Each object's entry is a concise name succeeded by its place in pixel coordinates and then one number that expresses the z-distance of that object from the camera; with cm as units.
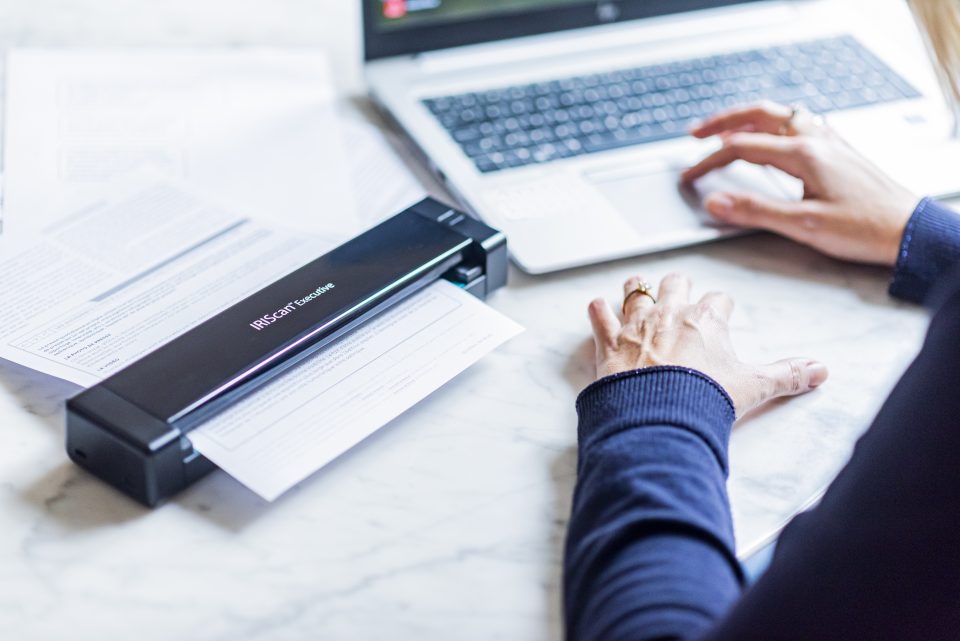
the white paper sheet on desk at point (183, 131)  90
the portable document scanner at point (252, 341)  64
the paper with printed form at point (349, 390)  65
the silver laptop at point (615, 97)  93
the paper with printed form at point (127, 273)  73
